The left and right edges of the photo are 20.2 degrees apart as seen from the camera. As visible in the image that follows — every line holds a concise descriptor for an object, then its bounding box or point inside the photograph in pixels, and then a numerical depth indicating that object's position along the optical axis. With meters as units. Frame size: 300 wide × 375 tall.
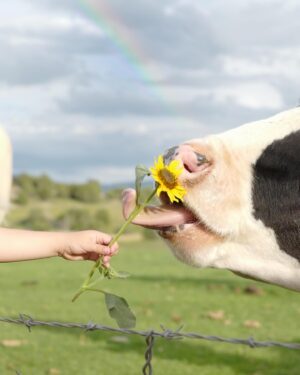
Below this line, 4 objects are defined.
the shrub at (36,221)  36.92
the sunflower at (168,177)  2.61
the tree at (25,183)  49.24
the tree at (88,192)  48.12
